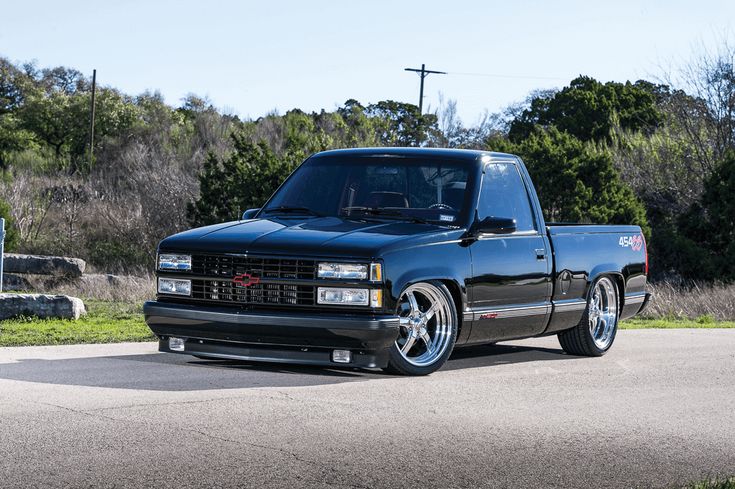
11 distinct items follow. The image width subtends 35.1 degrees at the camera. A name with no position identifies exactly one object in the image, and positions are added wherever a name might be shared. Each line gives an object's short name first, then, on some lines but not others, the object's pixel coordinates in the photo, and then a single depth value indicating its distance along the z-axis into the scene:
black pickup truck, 8.91
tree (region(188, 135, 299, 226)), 30.73
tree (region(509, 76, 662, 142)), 61.19
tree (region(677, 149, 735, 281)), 30.62
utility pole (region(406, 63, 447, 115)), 60.62
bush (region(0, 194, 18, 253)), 28.27
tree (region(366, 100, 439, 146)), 51.29
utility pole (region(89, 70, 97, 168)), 56.81
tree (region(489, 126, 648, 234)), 31.80
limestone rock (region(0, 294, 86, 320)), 14.77
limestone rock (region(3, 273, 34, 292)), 24.34
